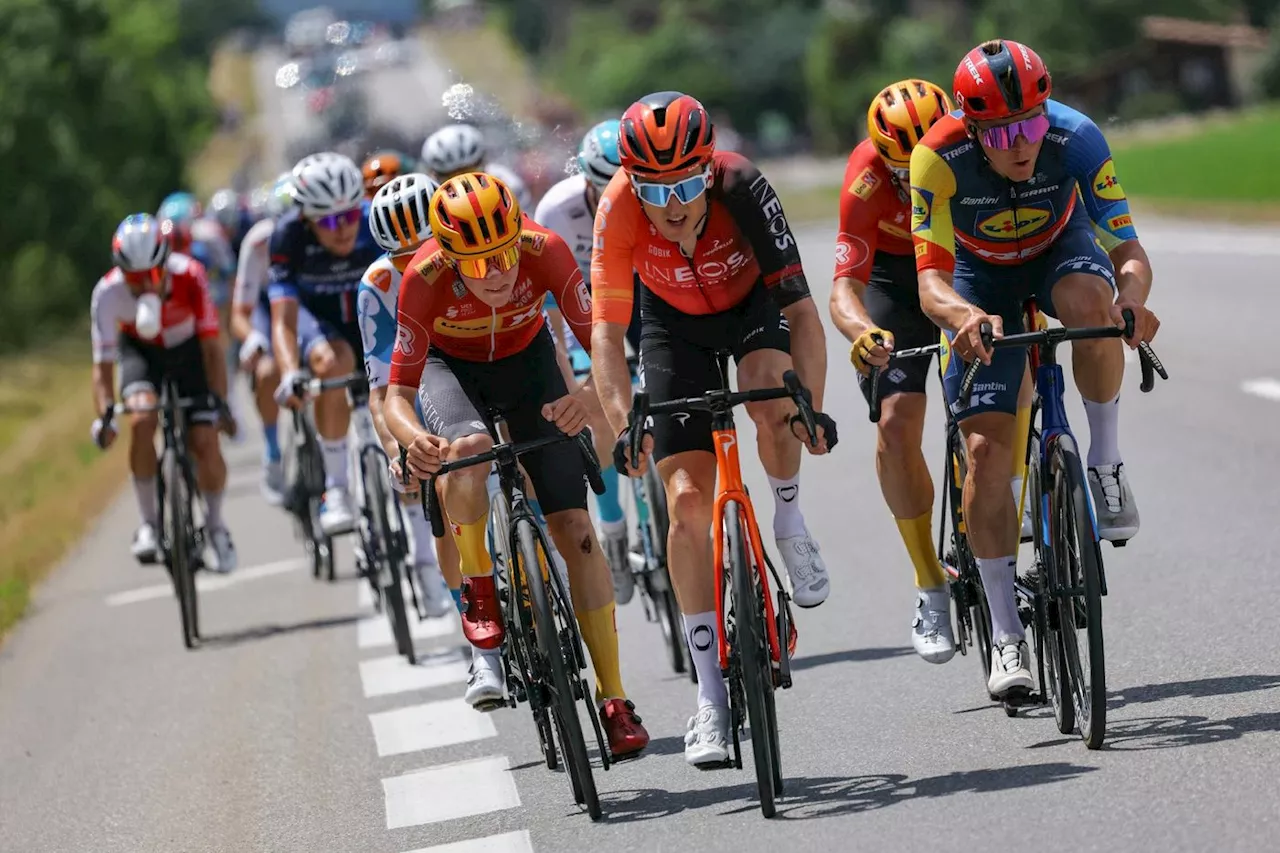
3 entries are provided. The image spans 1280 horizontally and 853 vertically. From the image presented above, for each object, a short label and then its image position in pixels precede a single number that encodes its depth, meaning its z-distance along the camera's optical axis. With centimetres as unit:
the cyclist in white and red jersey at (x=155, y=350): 2644
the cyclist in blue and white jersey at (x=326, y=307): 2447
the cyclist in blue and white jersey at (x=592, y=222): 2039
